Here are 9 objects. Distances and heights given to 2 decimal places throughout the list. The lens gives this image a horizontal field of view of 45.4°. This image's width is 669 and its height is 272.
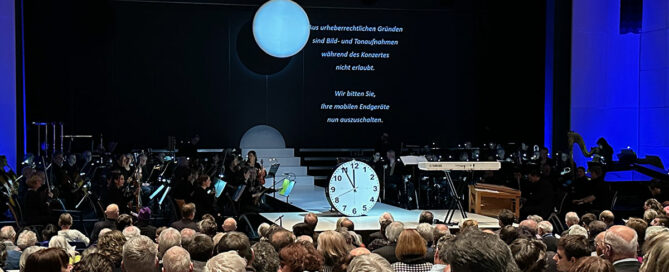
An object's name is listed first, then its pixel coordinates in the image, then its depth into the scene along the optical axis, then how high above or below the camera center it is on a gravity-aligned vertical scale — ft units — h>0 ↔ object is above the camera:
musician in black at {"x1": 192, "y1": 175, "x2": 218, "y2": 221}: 33.37 -4.70
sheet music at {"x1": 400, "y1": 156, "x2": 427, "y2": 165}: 35.94 -3.22
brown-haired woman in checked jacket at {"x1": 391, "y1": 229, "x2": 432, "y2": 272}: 17.15 -3.55
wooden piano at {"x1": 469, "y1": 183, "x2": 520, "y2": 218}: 36.27 -5.19
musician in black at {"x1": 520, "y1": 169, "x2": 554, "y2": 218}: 35.17 -4.83
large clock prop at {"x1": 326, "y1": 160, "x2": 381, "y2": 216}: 37.99 -4.84
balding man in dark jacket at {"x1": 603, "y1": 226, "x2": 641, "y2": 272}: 15.35 -3.04
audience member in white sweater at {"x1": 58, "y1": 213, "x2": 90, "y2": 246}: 25.57 -4.70
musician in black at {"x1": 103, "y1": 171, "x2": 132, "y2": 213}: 33.58 -4.59
